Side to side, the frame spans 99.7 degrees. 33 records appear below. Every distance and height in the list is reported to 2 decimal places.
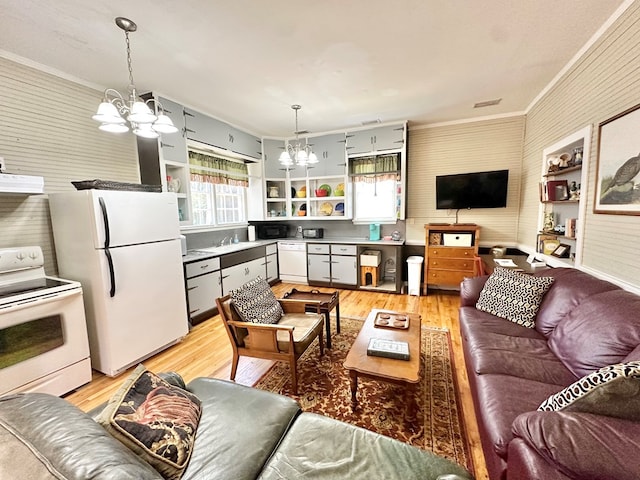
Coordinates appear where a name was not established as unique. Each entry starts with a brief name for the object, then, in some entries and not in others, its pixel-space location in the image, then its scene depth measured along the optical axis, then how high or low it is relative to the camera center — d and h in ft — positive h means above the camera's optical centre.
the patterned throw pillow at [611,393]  3.27 -2.32
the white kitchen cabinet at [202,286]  11.14 -3.12
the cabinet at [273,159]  17.17 +3.41
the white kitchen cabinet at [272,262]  16.46 -3.07
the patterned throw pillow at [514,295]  7.52 -2.56
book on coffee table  6.25 -3.30
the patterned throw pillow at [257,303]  7.36 -2.58
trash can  14.42 -3.41
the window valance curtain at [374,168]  15.52 +2.50
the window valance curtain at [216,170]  13.46 +2.39
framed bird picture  6.04 +0.97
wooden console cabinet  13.77 -2.23
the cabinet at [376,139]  14.83 +4.01
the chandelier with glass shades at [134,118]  6.45 +2.39
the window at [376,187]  15.70 +1.41
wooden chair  6.97 -3.40
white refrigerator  7.70 -1.47
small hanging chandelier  11.71 +2.41
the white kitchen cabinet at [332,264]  15.64 -3.14
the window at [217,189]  13.79 +1.44
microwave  17.85 -1.19
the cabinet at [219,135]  12.09 +4.02
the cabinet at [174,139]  10.85 +3.14
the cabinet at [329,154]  16.16 +3.44
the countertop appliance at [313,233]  17.34 -1.35
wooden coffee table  5.69 -3.44
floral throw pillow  3.23 -2.70
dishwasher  16.81 -3.09
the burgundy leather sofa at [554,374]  2.95 -2.86
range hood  6.93 +0.91
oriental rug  5.73 -4.77
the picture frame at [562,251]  9.25 -1.51
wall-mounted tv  13.57 +0.97
